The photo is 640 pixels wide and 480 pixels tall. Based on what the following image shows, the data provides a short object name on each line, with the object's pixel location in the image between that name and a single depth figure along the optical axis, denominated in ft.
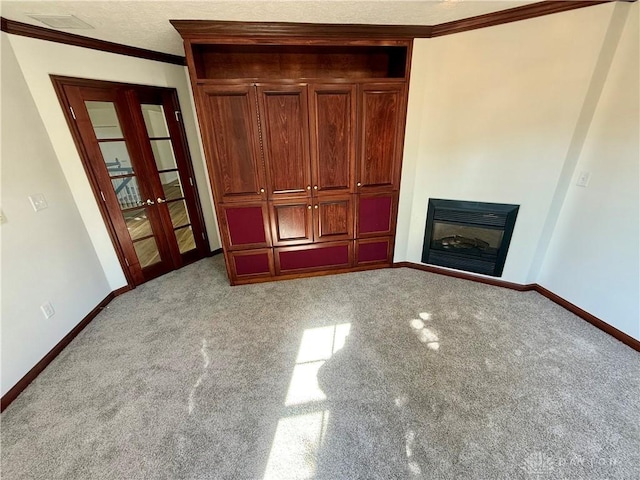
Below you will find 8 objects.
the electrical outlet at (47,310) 6.66
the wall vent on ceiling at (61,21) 6.07
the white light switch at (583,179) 7.14
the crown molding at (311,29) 6.38
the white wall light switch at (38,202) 6.68
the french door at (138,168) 8.03
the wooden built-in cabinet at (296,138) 7.64
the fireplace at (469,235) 8.52
